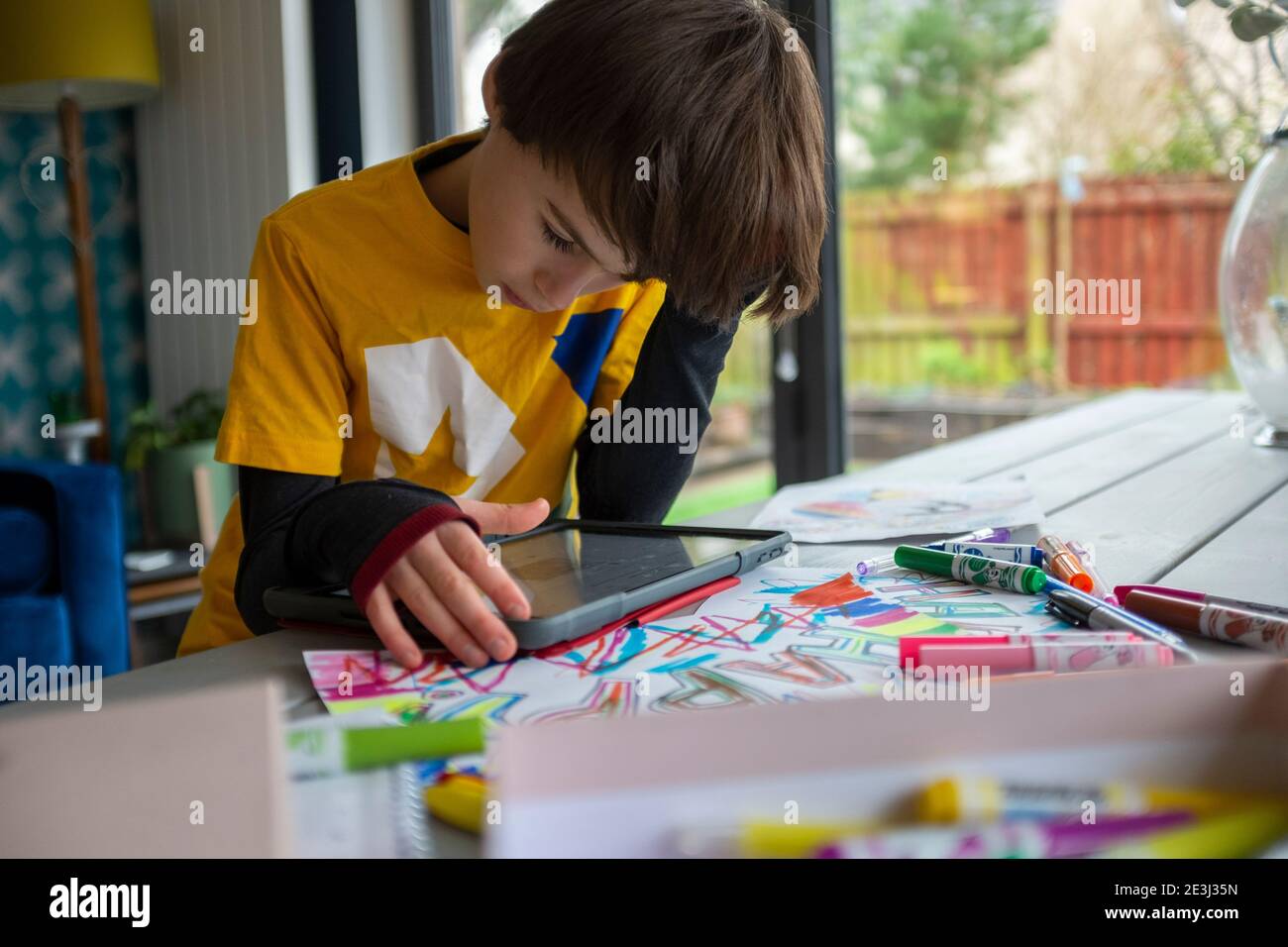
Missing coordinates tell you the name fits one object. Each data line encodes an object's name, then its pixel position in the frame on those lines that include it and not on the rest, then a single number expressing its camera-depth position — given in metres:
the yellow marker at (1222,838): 0.32
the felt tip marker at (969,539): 0.70
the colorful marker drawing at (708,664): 0.47
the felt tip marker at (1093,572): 0.61
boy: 0.61
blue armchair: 1.65
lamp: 2.13
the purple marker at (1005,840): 0.31
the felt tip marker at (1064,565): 0.63
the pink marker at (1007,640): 0.49
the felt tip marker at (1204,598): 0.55
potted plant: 2.29
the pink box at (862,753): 0.32
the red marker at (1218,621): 0.52
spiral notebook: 0.33
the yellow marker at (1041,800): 0.34
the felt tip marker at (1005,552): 0.69
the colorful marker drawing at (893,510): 0.82
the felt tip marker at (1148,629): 0.50
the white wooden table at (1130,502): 0.55
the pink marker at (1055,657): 0.47
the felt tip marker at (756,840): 0.32
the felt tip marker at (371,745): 0.36
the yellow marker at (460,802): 0.35
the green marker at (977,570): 0.63
